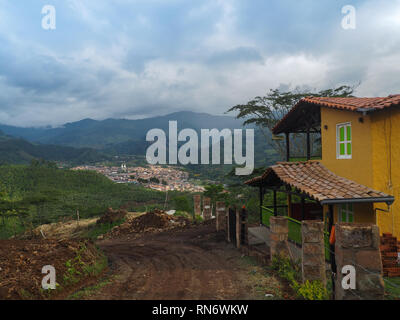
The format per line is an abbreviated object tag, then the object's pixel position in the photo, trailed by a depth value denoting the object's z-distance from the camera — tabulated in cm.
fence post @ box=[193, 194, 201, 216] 2152
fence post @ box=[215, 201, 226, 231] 1514
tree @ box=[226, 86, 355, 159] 2578
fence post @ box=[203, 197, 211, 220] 2001
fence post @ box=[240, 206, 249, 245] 1152
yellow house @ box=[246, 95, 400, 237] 857
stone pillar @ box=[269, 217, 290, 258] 838
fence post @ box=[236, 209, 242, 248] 1153
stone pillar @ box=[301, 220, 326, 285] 634
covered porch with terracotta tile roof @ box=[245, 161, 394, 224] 808
